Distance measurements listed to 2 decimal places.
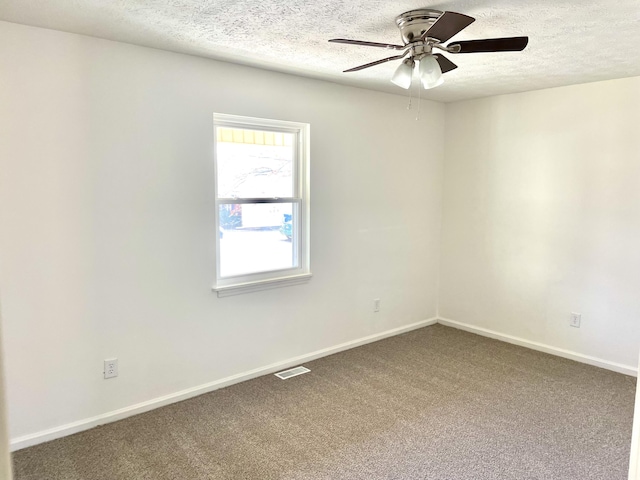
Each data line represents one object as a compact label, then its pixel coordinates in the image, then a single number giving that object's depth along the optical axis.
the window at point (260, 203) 3.32
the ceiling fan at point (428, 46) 1.99
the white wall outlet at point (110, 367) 2.81
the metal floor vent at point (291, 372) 3.55
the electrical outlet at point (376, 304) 4.37
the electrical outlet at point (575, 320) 3.93
